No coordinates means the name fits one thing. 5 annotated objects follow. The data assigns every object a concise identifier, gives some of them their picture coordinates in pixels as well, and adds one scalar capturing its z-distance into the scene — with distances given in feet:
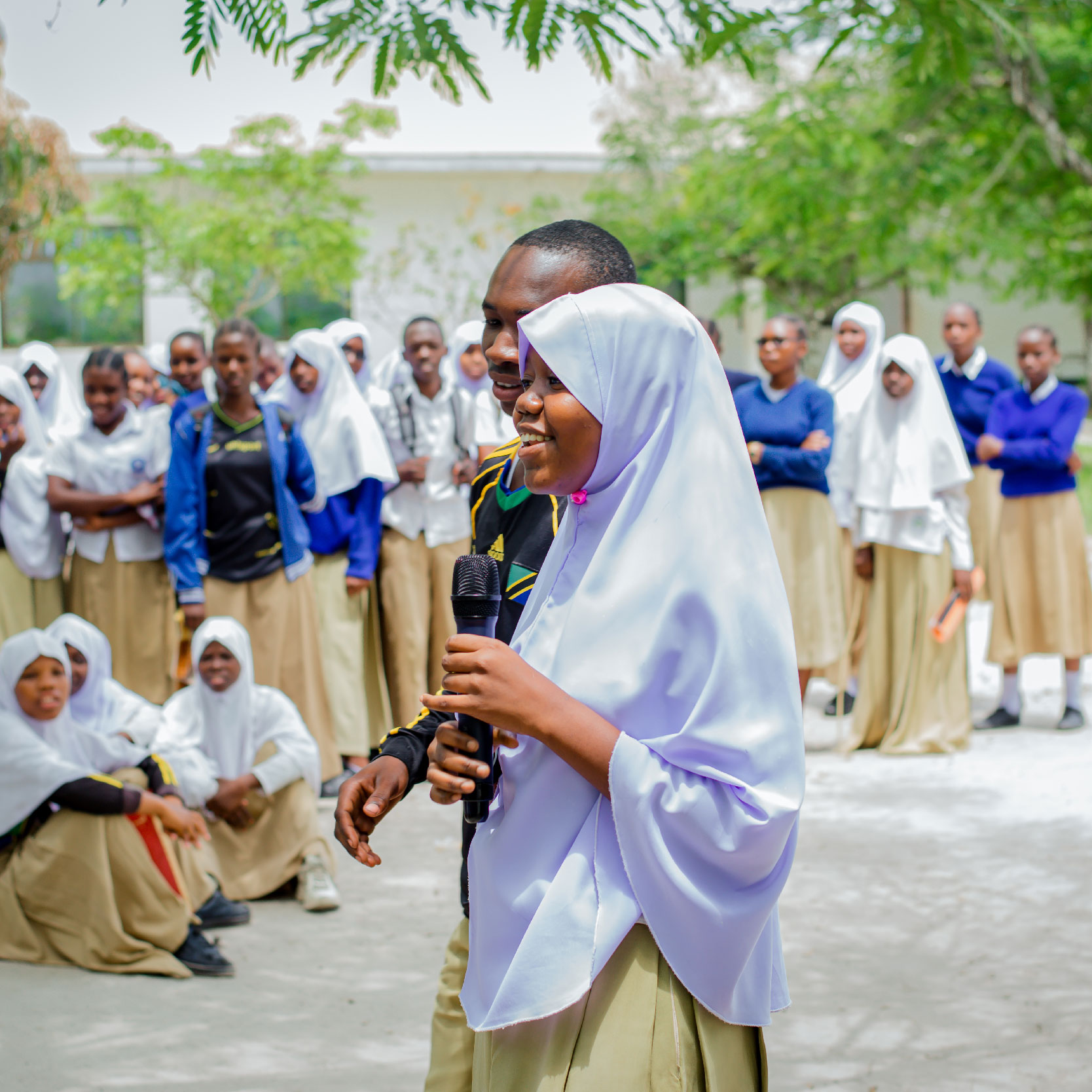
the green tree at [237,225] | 53.31
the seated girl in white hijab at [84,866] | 14.38
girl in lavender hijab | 5.57
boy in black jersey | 7.38
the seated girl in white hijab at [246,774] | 16.87
